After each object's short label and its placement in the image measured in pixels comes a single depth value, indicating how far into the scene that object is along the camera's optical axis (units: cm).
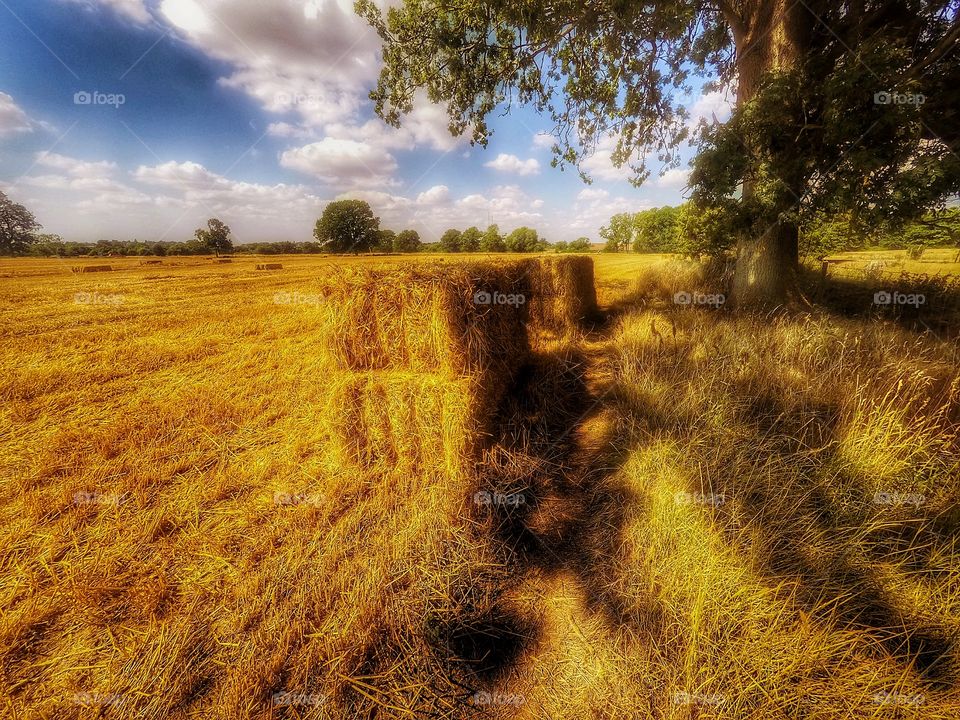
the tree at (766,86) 448
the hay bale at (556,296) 779
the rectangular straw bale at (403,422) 312
